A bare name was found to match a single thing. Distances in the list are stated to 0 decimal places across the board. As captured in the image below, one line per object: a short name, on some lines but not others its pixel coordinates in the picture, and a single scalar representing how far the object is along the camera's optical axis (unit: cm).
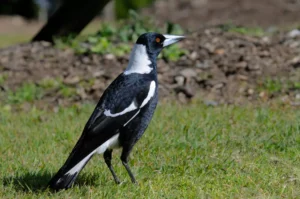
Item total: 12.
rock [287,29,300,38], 1893
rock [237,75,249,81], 1633
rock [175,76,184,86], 1637
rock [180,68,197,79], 1658
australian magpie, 980
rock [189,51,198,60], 1751
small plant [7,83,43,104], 1631
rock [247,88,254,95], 1567
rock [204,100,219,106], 1518
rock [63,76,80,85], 1683
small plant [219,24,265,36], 1942
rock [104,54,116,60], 1787
